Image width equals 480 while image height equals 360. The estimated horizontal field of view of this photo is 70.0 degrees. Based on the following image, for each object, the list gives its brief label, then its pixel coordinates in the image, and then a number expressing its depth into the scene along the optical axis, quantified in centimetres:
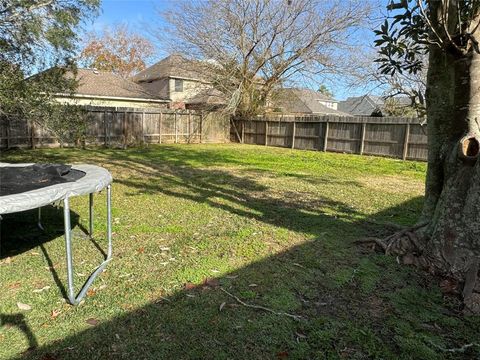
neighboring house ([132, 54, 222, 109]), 1877
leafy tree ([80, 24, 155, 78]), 3164
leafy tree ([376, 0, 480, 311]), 289
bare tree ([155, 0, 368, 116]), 1612
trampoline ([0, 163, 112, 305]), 223
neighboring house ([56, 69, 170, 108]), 2003
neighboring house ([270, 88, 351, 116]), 1908
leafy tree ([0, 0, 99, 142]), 609
